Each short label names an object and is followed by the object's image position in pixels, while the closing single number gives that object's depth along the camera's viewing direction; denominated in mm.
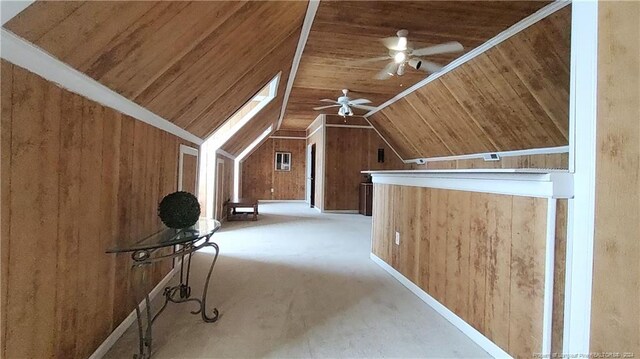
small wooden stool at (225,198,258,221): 7149
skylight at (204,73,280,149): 5430
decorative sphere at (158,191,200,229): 2123
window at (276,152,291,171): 11523
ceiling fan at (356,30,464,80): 3220
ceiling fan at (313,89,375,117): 5707
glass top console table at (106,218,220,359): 1796
